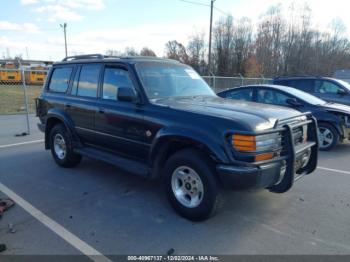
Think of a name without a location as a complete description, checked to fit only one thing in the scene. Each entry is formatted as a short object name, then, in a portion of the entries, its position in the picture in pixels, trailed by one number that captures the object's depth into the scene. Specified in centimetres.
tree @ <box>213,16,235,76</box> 5291
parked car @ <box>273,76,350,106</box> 899
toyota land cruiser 321
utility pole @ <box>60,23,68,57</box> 5169
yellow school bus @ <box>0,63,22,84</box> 3565
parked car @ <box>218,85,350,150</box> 707
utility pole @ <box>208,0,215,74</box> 2324
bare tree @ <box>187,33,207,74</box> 5859
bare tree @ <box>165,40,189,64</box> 6130
